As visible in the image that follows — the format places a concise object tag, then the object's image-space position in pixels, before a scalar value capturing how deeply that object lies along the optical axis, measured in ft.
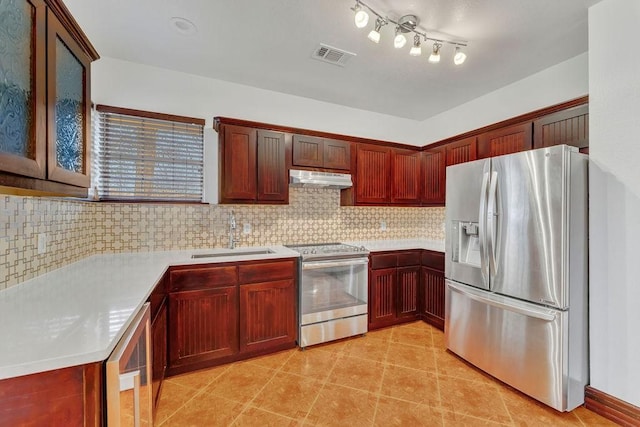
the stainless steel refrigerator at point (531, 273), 6.13
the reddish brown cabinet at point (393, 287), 10.12
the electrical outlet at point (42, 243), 5.60
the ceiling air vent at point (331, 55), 7.82
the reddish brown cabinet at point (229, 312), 7.38
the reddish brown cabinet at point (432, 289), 10.17
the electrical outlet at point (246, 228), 10.02
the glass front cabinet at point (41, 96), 3.17
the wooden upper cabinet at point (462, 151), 9.95
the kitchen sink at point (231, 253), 8.82
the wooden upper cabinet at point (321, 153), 9.82
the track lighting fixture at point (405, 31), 5.94
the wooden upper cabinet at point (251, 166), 8.81
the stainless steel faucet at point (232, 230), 9.69
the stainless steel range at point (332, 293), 8.87
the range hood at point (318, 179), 9.57
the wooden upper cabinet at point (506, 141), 8.41
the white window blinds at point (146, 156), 8.21
